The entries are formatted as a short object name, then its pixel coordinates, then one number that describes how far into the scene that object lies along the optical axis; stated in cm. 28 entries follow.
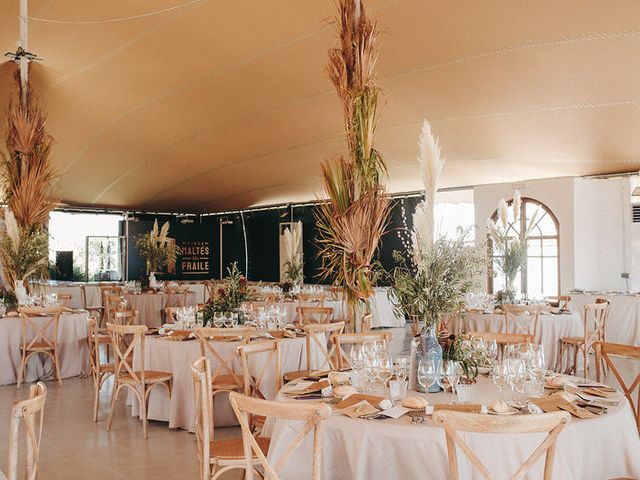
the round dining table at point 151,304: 1237
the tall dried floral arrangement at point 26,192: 898
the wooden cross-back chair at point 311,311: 847
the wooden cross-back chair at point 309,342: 560
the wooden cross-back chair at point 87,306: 1278
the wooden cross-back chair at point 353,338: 486
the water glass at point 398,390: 336
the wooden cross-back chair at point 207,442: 339
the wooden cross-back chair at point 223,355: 545
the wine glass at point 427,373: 357
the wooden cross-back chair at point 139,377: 580
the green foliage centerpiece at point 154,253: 1317
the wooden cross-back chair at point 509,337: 468
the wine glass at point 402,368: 347
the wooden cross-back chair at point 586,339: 777
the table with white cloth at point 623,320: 1035
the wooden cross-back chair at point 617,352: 405
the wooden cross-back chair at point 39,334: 781
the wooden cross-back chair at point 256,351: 423
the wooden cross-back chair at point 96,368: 624
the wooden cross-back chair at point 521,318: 777
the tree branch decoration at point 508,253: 894
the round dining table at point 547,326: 817
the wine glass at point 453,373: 345
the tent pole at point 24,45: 907
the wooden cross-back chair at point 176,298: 1262
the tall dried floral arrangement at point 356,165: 500
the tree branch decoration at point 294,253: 1248
